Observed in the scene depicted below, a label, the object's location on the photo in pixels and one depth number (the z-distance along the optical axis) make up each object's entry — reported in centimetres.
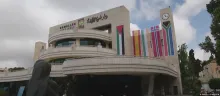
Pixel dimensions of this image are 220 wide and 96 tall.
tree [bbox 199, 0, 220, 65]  2549
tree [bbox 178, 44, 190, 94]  2898
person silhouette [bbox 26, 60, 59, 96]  704
